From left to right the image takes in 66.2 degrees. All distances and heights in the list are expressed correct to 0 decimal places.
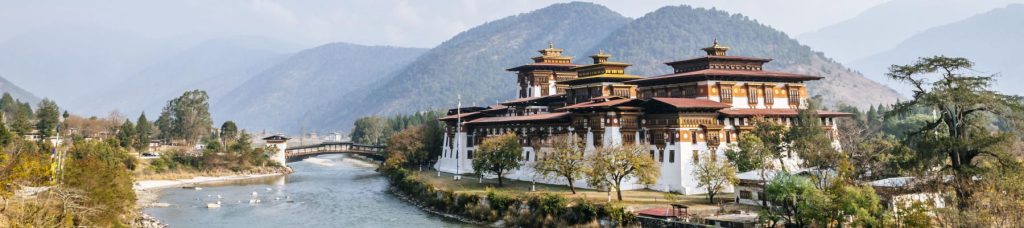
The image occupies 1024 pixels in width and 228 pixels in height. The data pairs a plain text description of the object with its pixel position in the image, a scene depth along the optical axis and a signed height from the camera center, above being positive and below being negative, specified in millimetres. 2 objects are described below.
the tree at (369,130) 180875 +8158
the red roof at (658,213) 43375 -2900
